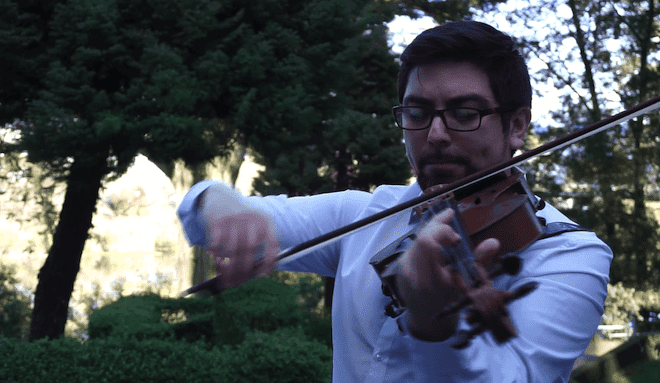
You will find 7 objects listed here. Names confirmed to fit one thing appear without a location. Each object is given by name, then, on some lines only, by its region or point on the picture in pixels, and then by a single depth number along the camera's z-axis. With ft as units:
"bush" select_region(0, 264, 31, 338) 41.19
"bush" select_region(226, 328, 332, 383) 22.04
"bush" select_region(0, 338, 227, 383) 21.81
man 4.13
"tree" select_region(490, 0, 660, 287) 33.55
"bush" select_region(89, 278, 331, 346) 27.86
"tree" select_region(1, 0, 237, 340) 25.05
